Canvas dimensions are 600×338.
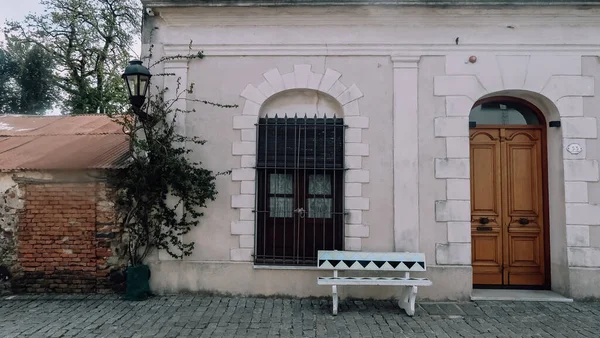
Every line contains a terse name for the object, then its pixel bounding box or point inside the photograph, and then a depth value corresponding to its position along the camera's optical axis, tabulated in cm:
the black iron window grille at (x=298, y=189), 578
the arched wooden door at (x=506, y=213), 588
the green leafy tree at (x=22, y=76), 1866
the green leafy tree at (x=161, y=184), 549
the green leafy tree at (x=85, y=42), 1738
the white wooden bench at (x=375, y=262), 523
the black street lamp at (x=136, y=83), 536
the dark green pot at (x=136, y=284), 547
